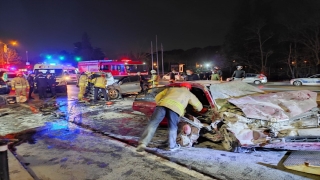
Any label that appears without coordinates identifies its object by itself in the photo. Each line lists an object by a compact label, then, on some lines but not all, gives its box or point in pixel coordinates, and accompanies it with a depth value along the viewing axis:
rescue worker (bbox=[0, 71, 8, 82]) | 15.03
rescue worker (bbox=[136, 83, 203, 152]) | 4.84
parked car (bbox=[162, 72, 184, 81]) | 36.11
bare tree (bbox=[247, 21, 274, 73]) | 35.42
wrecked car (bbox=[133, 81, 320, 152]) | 4.01
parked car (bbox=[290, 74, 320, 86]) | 21.80
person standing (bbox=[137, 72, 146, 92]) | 14.27
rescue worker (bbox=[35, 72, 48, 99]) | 14.42
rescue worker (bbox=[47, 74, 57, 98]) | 15.06
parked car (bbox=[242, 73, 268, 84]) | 27.67
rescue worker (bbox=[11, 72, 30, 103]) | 12.20
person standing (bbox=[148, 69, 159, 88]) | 13.29
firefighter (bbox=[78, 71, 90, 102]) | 13.19
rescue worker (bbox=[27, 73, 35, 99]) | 15.69
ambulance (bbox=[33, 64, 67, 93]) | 19.09
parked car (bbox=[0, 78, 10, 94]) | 13.46
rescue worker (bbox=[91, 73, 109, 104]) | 12.49
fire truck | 21.05
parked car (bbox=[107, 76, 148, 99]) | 13.62
